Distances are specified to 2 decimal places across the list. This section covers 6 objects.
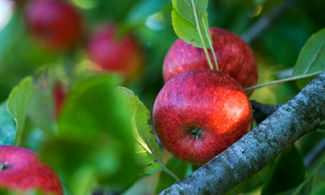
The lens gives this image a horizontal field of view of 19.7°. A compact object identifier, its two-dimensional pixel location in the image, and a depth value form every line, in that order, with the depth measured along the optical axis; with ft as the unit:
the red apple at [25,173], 1.90
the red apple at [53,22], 4.58
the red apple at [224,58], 2.27
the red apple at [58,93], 3.96
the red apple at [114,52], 4.39
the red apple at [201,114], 2.08
